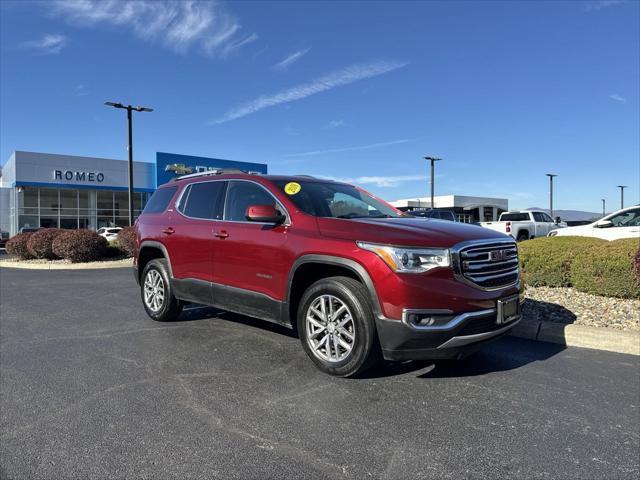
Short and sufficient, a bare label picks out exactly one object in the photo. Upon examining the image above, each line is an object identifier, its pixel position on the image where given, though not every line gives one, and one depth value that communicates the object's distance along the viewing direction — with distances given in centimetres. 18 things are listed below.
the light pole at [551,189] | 5194
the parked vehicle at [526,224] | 2359
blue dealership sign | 3678
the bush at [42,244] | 1866
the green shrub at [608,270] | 691
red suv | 378
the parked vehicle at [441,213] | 2079
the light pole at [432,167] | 3894
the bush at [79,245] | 1688
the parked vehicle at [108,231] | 3176
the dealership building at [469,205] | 6192
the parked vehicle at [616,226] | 1257
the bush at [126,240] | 1738
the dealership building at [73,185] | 3525
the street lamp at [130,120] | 2034
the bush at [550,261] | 789
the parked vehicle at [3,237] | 3272
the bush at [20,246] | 1962
